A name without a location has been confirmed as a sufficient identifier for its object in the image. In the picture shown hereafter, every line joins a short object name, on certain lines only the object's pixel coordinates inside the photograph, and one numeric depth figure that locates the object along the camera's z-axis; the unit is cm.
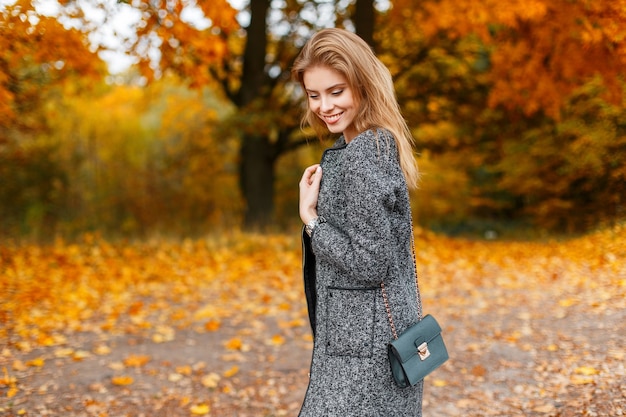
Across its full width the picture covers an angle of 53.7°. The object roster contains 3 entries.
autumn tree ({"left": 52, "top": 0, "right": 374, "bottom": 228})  997
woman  185
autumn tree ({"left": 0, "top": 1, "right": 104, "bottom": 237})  506
